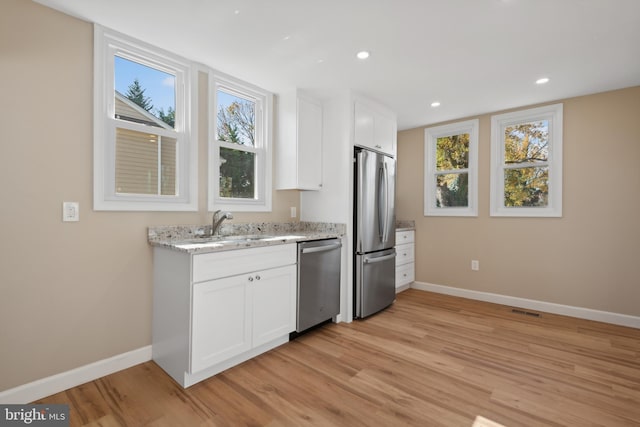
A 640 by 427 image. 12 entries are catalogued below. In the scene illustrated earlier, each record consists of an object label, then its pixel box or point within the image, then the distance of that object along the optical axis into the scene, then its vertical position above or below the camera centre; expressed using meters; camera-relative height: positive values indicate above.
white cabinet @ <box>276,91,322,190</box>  3.15 +0.73
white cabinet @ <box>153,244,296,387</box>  2.00 -0.70
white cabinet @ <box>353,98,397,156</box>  3.30 +0.99
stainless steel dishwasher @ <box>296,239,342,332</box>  2.75 -0.67
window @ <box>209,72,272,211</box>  2.80 +0.64
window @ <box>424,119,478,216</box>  4.11 +0.61
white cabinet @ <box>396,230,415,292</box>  4.18 -0.66
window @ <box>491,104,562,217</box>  3.52 +0.62
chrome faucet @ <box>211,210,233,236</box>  2.60 -0.07
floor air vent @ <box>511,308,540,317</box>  3.47 -1.14
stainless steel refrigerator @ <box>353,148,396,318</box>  3.23 -0.22
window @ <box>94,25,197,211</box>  2.15 +0.63
